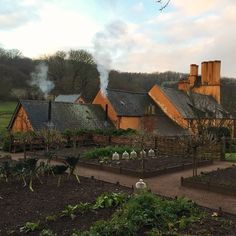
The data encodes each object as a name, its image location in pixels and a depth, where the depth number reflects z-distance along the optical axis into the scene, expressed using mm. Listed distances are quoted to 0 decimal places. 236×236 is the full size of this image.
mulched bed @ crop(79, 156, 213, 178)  12072
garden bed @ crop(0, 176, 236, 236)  5736
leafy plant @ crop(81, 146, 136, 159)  15006
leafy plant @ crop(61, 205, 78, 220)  6571
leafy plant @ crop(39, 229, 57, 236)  5610
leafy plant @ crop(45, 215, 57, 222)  6367
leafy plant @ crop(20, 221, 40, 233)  5907
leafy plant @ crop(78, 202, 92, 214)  6875
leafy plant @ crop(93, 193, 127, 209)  7166
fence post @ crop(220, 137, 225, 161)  16593
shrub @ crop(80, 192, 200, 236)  5504
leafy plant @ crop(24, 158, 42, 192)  9473
